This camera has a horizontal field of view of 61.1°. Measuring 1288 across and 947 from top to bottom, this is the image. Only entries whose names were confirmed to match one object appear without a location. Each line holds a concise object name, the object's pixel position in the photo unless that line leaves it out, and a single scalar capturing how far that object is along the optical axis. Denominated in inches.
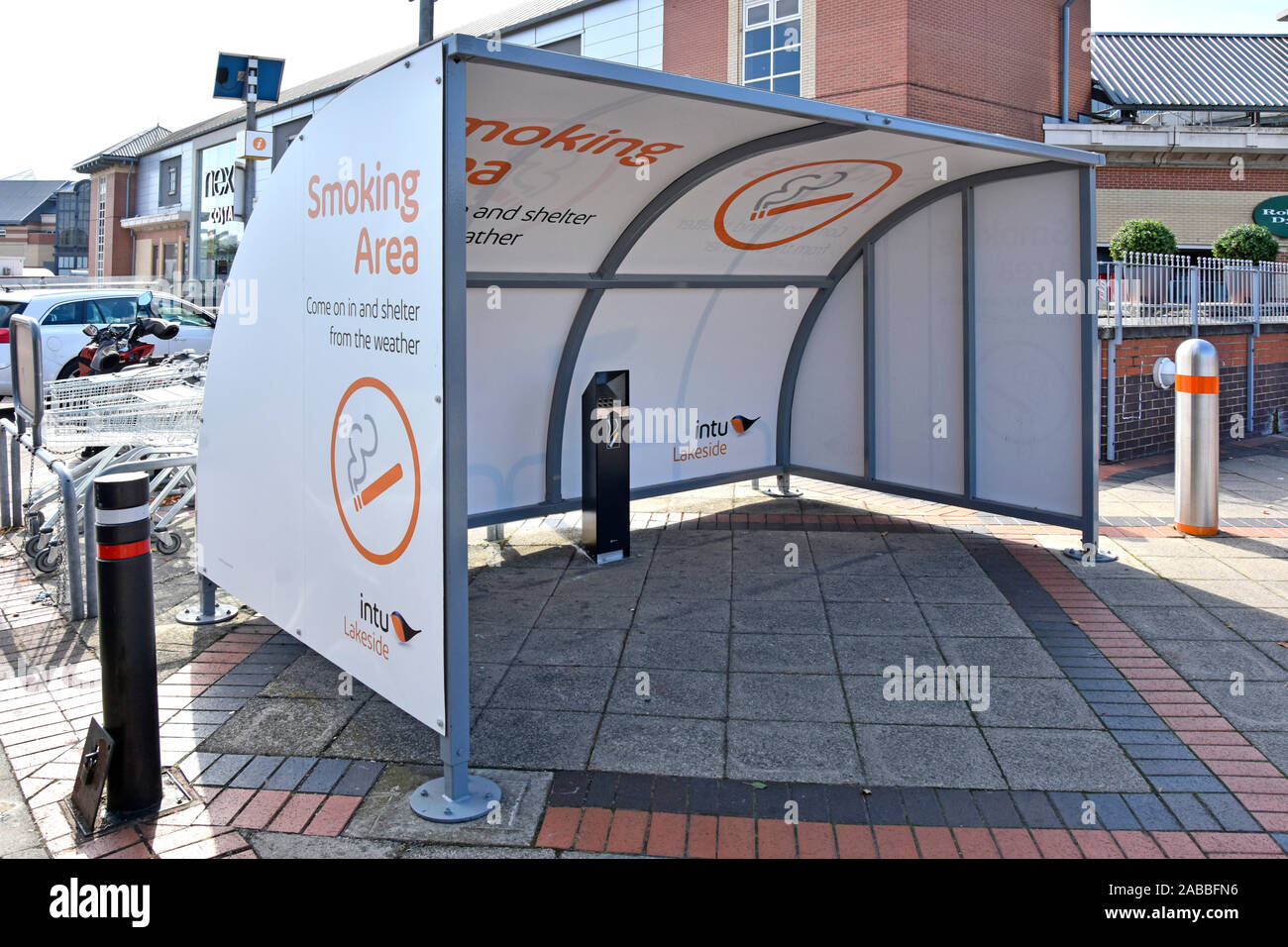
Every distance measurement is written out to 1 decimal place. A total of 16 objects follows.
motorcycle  359.6
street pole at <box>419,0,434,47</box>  407.2
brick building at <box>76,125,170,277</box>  2117.4
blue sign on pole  458.0
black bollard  149.3
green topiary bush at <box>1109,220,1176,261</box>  805.9
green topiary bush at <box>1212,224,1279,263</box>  890.7
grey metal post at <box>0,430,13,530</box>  319.0
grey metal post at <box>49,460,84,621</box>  227.3
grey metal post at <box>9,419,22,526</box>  312.3
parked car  604.7
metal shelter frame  138.9
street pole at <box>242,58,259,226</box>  459.2
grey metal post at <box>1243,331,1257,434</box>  534.6
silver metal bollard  296.7
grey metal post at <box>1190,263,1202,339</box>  478.3
